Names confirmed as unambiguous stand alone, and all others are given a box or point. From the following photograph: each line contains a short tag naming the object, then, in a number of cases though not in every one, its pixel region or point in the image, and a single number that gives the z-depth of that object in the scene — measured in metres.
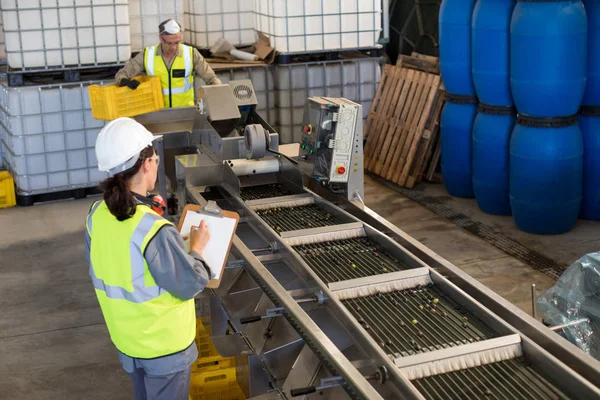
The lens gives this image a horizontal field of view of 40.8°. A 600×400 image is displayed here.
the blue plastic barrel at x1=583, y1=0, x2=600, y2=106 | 6.84
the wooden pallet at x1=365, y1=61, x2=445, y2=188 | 8.63
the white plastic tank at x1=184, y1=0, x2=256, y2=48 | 9.45
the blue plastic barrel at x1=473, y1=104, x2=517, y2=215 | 7.38
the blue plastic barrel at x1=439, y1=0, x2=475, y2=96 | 7.72
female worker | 2.97
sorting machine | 3.04
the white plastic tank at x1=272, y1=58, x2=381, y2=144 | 8.88
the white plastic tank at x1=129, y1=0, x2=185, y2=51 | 8.67
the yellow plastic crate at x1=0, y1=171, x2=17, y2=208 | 8.41
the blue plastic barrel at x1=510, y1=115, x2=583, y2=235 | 6.89
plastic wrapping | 3.90
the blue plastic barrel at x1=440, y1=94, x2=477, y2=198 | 7.93
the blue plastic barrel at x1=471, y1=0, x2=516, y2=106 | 7.13
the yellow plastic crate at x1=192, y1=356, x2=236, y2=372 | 4.26
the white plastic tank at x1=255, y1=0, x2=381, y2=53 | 8.53
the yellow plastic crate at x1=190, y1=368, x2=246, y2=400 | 4.14
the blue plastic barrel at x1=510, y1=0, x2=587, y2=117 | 6.63
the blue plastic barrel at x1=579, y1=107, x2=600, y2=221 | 7.10
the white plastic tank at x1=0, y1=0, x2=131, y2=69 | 7.85
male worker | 7.20
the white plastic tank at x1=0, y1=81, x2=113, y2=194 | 8.13
